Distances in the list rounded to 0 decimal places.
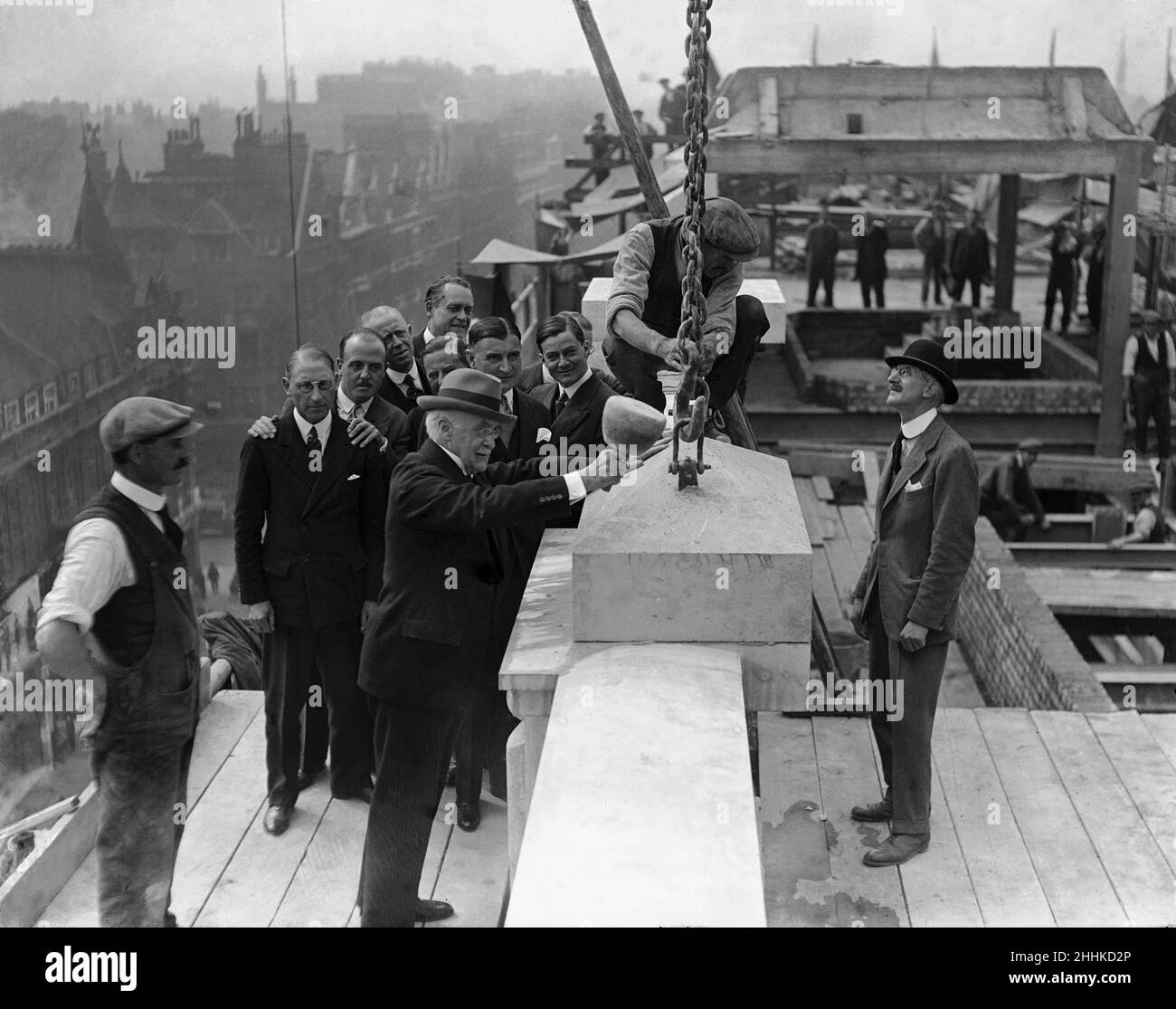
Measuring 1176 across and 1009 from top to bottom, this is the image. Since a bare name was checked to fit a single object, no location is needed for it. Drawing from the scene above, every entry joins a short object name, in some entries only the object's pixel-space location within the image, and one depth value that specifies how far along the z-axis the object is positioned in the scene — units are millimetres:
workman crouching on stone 5102
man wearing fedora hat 3971
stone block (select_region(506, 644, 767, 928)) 2508
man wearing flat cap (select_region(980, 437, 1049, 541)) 12547
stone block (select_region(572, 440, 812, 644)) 3387
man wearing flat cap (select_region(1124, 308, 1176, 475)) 15430
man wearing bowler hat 4570
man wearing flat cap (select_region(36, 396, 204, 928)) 3695
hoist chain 3729
